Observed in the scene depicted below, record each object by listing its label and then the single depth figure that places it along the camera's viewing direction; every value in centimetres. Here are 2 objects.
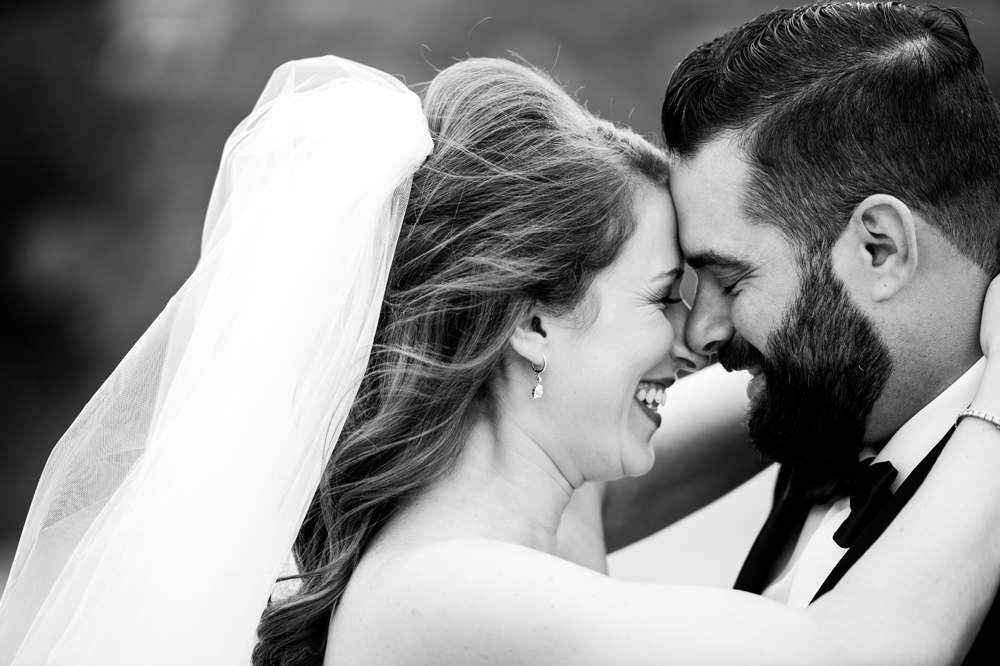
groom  172
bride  161
